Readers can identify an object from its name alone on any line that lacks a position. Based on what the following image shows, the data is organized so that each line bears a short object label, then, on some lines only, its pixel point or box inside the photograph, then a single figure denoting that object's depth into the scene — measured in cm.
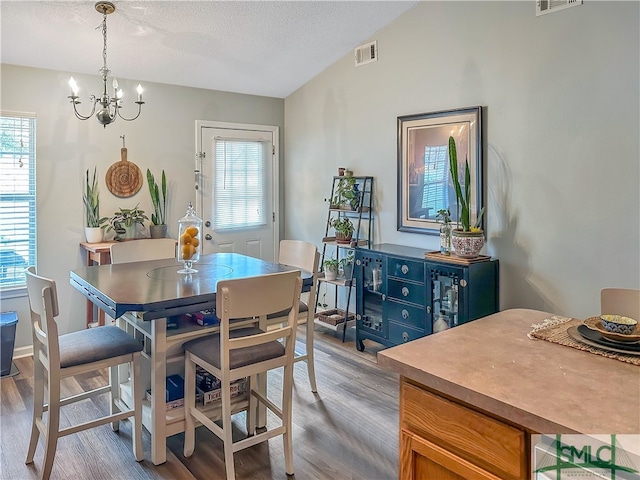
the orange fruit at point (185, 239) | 264
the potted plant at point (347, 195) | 442
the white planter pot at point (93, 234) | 404
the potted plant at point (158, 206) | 437
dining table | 213
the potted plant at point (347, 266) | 448
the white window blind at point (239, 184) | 493
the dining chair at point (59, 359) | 211
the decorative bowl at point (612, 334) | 139
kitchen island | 104
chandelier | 284
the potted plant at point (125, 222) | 420
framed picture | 356
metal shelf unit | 436
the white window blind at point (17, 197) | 374
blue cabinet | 328
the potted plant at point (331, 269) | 445
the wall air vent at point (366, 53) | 425
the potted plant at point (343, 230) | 443
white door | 484
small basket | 438
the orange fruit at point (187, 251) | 265
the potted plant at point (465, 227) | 328
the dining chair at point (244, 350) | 207
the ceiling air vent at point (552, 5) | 297
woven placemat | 134
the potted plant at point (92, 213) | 405
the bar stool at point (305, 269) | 290
